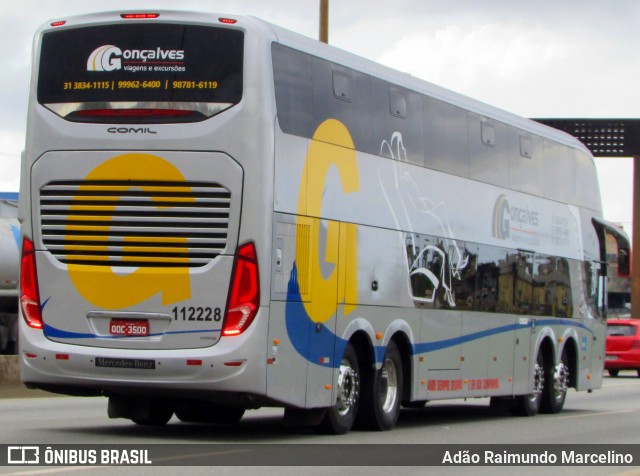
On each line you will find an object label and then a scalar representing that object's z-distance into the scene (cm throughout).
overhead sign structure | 5031
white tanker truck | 3180
